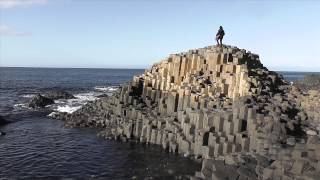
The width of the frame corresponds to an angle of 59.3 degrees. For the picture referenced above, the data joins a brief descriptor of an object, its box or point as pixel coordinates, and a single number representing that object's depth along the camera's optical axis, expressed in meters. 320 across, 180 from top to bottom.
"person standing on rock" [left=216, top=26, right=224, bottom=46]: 22.50
